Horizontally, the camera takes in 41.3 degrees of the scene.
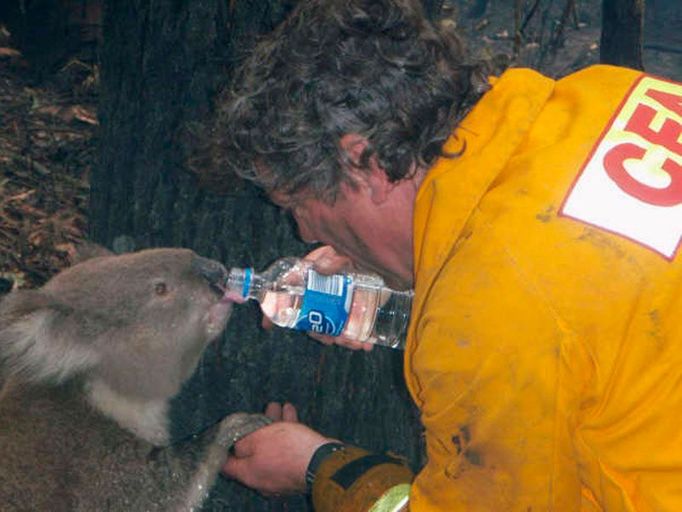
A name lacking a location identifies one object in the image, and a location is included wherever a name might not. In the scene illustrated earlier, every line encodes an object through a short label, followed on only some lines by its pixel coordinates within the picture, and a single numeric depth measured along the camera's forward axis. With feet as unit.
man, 5.65
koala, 10.03
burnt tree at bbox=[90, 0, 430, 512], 10.16
